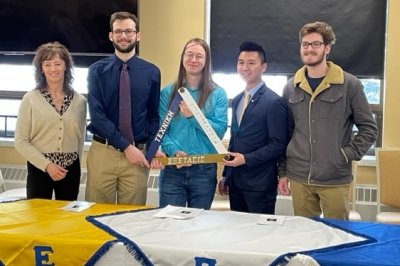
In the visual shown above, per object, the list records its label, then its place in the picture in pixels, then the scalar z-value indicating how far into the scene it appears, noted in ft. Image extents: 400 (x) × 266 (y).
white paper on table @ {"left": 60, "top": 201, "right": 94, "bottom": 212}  8.45
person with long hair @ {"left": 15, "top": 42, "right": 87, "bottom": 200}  9.76
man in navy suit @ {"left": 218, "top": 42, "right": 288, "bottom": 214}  9.40
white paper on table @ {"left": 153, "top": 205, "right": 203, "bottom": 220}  8.04
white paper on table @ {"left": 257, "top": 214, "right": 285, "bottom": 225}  7.77
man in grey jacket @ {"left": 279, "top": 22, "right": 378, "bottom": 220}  9.17
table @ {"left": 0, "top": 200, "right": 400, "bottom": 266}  6.43
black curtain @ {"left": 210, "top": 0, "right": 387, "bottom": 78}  14.47
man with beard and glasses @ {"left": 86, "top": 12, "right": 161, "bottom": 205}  9.64
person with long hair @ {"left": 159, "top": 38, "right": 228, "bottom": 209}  9.64
